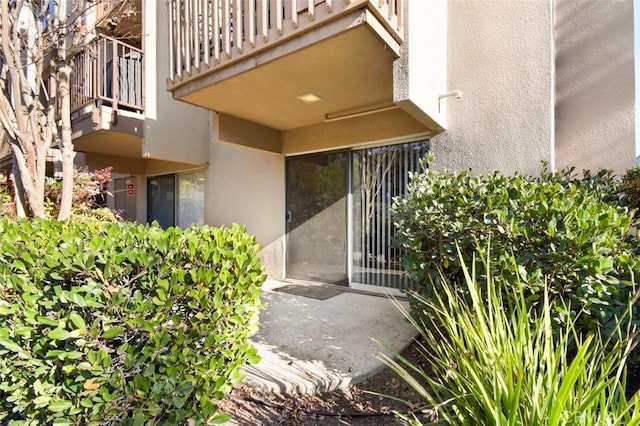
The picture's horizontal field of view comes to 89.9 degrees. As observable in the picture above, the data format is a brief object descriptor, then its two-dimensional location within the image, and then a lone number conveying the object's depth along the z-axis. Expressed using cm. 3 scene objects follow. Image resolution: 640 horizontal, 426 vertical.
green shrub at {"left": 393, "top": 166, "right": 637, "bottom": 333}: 195
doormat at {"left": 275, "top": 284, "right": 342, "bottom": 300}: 508
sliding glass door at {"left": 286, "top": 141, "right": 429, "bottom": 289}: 500
